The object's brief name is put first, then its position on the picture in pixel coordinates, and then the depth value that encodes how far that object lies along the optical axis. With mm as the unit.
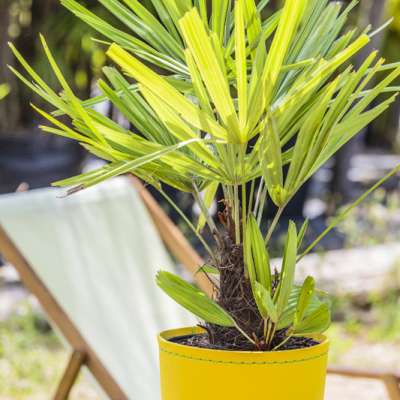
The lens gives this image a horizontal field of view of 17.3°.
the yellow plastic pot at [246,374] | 1806
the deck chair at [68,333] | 3233
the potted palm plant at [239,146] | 1717
